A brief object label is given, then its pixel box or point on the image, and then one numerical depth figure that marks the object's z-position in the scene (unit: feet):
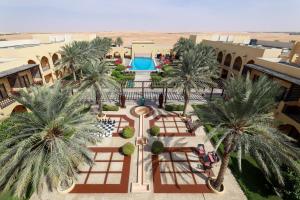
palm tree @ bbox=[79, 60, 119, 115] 61.36
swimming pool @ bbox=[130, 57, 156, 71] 163.09
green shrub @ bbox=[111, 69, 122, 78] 125.93
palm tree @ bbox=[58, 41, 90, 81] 98.14
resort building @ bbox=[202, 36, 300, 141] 56.77
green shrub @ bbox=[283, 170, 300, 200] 34.99
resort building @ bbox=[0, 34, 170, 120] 65.57
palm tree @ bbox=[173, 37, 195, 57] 140.62
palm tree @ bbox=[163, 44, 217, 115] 61.98
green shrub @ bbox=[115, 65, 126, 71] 143.62
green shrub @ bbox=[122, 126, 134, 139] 58.59
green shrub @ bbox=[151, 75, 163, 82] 118.99
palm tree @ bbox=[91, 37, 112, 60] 124.47
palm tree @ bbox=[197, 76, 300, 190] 30.47
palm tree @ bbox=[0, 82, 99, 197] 27.95
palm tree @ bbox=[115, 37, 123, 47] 233.43
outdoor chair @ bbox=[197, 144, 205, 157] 51.05
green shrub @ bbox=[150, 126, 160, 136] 60.29
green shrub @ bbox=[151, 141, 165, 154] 51.67
